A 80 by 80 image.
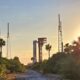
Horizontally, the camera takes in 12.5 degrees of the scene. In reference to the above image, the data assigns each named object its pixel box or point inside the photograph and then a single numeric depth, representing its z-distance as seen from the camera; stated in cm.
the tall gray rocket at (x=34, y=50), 16366
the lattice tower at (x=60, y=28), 7371
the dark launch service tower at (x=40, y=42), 14944
